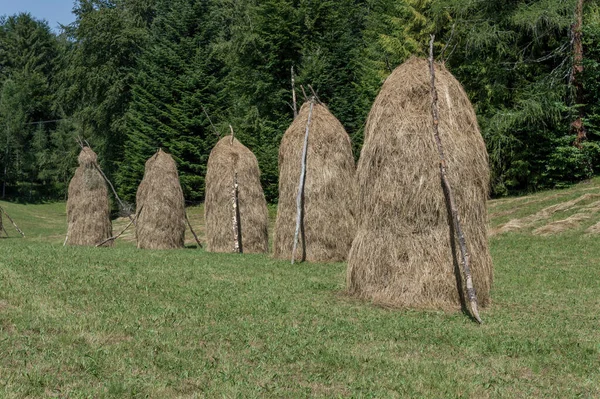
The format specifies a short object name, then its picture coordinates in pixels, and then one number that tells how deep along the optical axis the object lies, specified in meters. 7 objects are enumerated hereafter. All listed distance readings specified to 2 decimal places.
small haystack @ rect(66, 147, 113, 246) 24.73
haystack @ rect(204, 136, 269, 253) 21.05
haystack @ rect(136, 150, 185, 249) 22.36
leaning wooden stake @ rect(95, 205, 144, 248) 22.89
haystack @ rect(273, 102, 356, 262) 17.05
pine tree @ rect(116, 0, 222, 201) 49.31
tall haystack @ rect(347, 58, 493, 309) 10.45
